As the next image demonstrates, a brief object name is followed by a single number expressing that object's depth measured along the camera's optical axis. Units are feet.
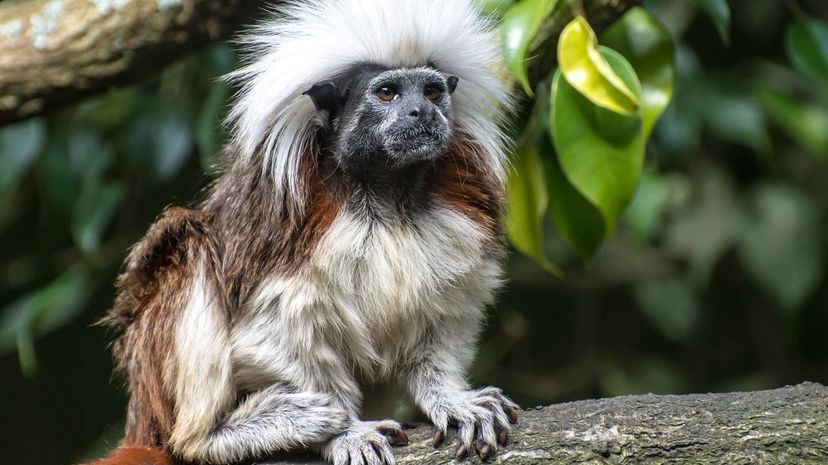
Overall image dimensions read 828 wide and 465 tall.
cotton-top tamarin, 16.96
